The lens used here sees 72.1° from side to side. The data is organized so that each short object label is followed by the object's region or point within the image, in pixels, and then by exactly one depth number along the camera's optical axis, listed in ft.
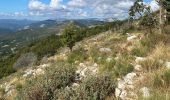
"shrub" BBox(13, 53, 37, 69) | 34.92
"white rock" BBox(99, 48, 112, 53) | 17.43
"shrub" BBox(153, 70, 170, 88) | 9.20
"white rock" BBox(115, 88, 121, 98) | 9.66
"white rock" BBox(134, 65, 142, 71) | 11.92
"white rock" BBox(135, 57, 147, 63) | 12.88
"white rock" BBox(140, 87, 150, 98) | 8.33
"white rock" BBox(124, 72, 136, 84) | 10.58
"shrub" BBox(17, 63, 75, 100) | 10.40
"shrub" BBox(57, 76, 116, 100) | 9.24
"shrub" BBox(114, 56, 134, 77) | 11.86
